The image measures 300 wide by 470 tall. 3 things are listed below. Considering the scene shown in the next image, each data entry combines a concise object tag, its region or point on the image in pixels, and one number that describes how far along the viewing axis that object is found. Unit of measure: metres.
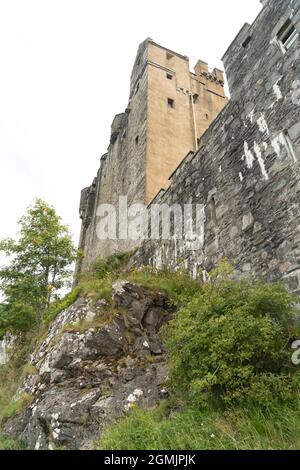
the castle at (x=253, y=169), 4.80
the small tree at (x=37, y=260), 10.97
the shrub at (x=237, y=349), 3.14
